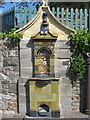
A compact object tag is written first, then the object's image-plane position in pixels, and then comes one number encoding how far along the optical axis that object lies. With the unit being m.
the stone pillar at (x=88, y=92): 6.08
